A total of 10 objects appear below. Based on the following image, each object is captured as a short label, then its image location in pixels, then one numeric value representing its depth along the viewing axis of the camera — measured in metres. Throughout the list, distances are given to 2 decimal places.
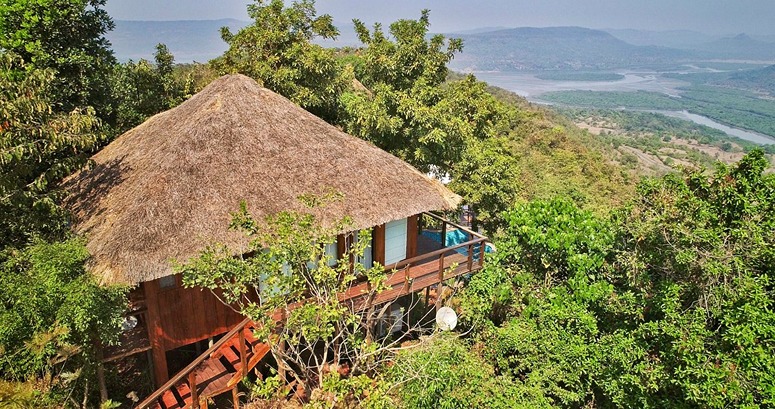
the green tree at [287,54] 14.89
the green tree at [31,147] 7.30
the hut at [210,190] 8.40
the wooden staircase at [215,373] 8.37
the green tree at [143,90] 15.21
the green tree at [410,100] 14.00
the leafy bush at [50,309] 6.67
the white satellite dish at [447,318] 11.40
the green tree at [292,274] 7.25
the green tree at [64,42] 10.17
